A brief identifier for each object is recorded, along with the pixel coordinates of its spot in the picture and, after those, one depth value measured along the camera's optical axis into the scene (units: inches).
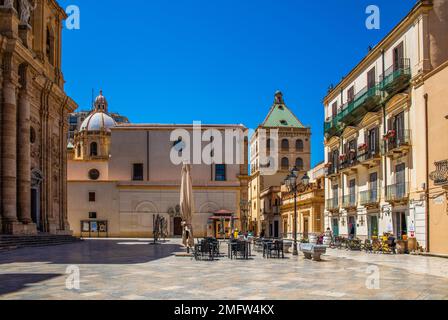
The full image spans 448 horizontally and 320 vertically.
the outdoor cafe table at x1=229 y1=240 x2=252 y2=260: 782.5
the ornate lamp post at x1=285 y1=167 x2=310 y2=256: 861.8
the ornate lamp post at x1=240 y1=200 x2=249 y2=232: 2044.2
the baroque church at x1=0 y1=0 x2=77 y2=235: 1071.6
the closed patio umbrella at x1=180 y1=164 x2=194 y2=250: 855.7
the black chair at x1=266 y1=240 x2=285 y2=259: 809.5
